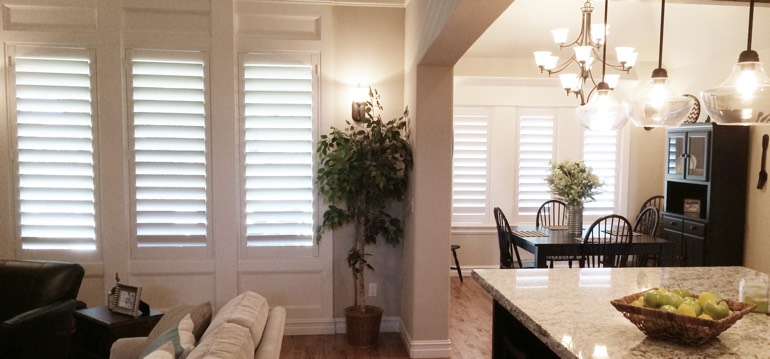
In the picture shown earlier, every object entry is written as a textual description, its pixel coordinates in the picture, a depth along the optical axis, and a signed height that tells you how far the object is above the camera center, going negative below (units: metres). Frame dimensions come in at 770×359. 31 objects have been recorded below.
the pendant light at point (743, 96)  1.87 +0.23
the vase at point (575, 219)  4.96 -0.53
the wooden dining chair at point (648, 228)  5.07 -0.71
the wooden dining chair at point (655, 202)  6.58 -0.49
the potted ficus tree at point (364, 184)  4.11 -0.20
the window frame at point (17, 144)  4.07 +0.07
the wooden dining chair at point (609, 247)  4.62 -0.73
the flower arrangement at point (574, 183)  4.90 -0.20
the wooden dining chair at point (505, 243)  4.89 -0.76
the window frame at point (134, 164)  4.17 -0.06
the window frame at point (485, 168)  6.60 -0.10
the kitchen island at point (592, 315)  1.76 -0.59
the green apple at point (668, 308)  1.75 -0.47
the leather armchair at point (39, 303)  3.19 -0.92
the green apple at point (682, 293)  1.95 -0.46
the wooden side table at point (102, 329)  3.39 -1.09
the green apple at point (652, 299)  1.82 -0.46
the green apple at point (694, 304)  1.78 -0.46
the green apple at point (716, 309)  1.75 -0.47
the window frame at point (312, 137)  4.27 +0.16
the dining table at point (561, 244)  4.61 -0.71
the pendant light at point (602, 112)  2.45 +0.22
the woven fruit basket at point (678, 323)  1.70 -0.51
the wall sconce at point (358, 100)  4.33 +0.45
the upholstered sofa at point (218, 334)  2.02 -0.75
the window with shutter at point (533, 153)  6.70 +0.08
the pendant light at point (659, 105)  2.20 +0.23
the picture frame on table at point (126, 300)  3.54 -0.94
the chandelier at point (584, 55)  4.07 +0.82
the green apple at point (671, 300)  1.81 -0.45
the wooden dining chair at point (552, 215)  6.23 -0.65
